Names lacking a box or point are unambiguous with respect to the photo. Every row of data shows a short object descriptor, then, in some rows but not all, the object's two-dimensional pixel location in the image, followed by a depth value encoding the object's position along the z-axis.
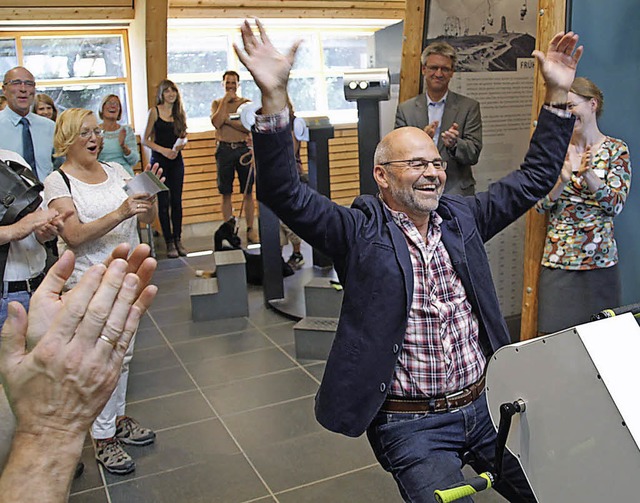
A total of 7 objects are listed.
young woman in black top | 7.09
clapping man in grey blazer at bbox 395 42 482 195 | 3.87
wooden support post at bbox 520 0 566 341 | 3.18
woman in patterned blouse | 2.95
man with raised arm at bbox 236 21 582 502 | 1.91
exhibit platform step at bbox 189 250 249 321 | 5.30
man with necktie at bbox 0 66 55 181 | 4.32
